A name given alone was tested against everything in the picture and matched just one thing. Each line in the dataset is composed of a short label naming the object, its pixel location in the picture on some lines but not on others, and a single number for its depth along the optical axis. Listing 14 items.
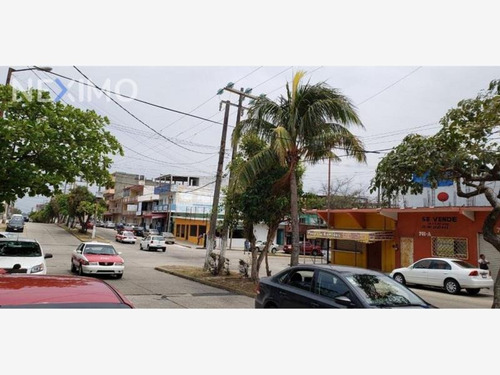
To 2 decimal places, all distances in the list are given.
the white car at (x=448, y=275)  15.75
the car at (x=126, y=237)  42.59
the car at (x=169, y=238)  45.53
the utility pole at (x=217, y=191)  17.95
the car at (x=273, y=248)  41.35
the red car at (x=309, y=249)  41.59
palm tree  12.38
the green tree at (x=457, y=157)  8.60
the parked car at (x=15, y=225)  43.22
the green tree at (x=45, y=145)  12.59
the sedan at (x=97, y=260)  15.45
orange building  19.55
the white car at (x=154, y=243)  35.25
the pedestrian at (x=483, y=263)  17.44
